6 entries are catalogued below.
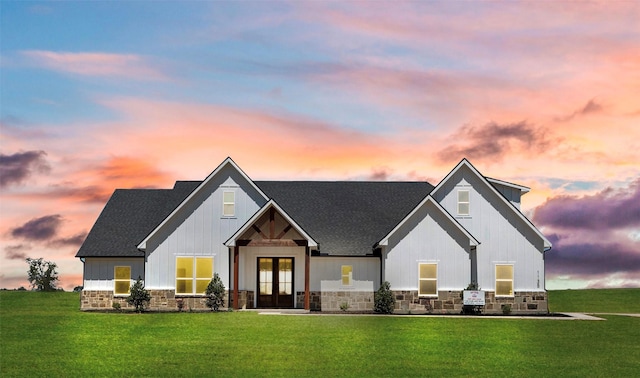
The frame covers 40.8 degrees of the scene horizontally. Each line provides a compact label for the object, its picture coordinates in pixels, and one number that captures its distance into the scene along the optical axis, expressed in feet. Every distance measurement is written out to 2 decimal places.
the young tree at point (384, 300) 136.15
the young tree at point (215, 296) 141.79
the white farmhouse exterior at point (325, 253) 138.62
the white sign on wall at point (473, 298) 135.44
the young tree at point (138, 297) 141.38
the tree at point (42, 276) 212.17
